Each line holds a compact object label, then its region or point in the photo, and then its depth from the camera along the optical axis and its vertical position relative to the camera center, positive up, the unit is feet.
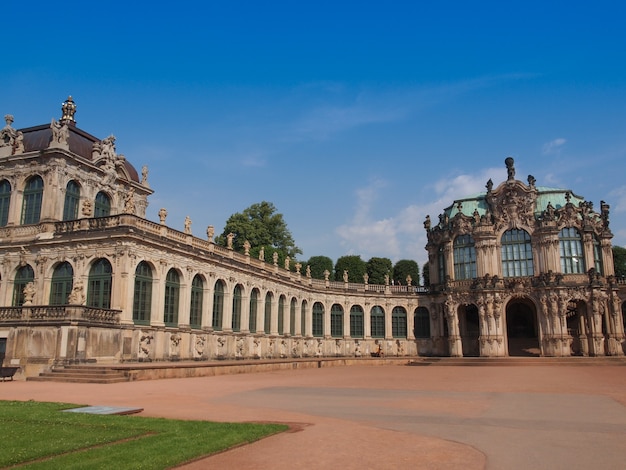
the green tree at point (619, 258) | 223.10 +33.23
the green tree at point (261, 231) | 219.20 +43.82
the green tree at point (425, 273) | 242.25 +29.96
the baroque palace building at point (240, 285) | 101.76 +14.16
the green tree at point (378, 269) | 233.96 +30.04
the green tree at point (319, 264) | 233.02 +32.20
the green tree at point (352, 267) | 231.50 +30.57
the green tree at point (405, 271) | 237.45 +29.58
